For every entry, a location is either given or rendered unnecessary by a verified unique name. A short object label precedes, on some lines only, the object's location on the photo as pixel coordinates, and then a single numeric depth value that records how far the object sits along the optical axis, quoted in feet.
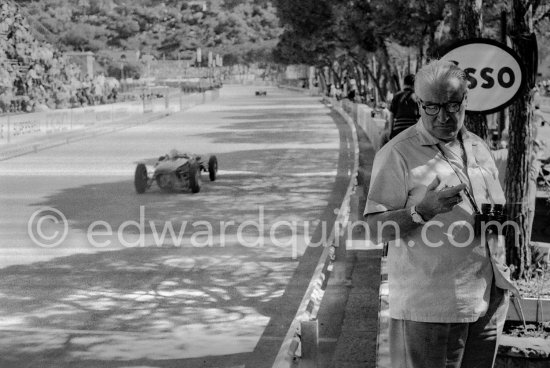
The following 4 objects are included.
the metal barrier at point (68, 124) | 88.53
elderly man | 11.91
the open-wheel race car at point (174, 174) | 53.06
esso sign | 21.91
